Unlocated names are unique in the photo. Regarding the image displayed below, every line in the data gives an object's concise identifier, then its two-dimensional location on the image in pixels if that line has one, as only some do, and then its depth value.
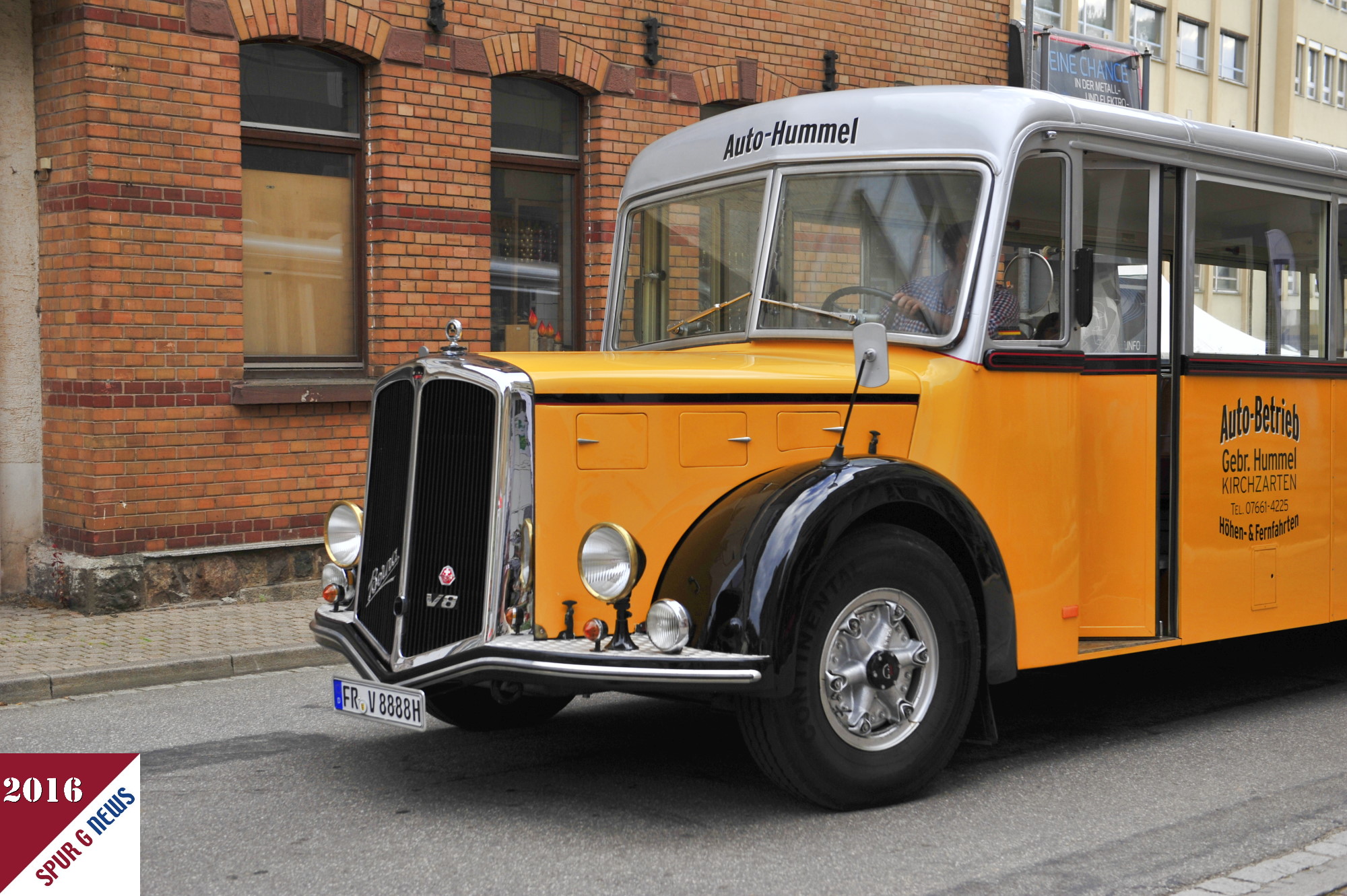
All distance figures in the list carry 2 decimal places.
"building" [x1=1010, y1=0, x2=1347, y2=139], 26.84
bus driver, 5.61
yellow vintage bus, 4.79
